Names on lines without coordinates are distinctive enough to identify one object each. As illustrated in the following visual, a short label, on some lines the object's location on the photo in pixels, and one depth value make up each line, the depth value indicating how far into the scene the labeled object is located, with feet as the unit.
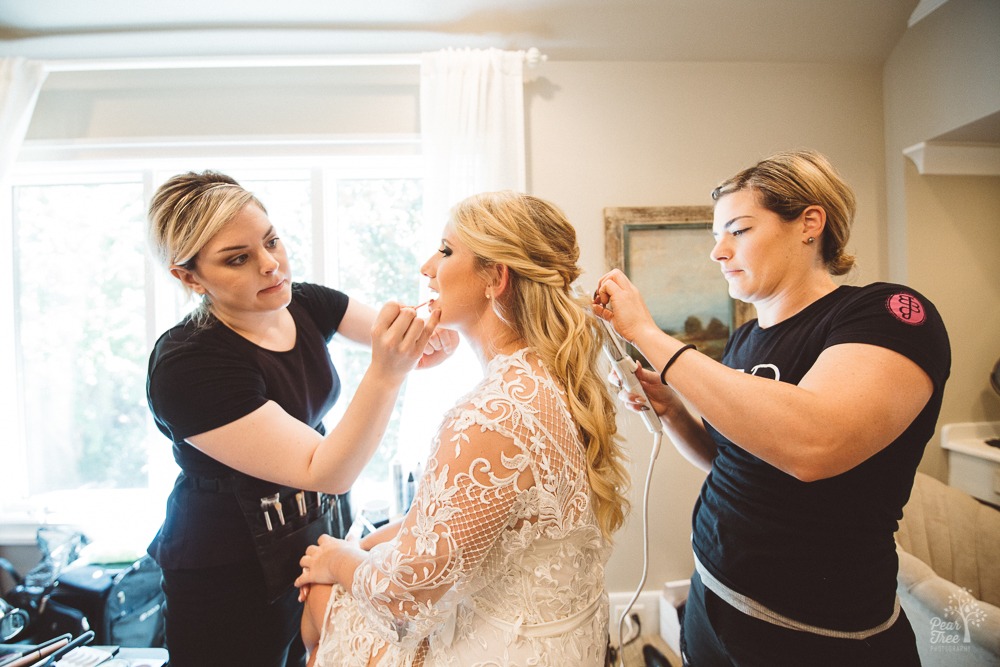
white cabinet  5.92
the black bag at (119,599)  5.50
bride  2.48
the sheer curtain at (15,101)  6.26
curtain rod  6.16
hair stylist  2.48
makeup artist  3.26
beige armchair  4.11
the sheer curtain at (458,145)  6.17
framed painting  6.70
